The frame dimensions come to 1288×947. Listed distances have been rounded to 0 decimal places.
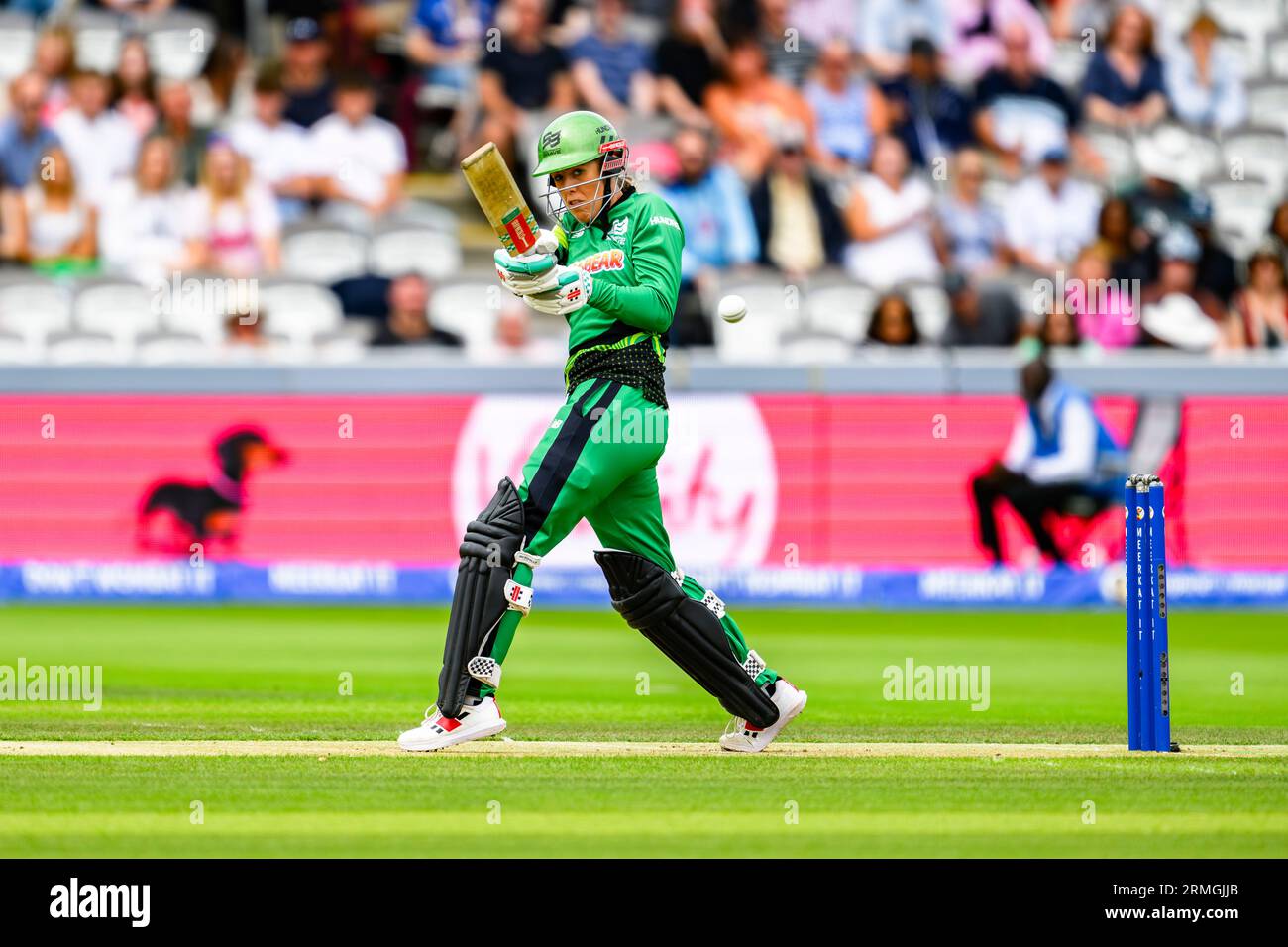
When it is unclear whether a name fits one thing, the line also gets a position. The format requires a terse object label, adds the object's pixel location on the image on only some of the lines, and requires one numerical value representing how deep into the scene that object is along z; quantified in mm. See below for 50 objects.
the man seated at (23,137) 20578
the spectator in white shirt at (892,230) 20922
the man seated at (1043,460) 17234
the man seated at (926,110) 21875
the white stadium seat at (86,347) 18641
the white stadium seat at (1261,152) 22375
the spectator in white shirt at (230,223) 20016
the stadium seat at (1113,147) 22438
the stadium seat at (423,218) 20453
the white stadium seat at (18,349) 18781
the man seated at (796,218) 20641
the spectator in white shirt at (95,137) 20719
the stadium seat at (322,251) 20125
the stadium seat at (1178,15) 23516
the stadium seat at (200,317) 19031
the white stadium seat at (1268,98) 23359
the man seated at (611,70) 21641
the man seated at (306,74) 21078
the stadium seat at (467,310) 19562
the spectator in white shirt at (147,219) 20062
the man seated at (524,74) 21047
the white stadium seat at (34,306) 19219
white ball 8445
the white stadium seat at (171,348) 18391
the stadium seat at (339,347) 18594
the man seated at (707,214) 19922
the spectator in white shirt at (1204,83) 23156
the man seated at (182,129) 20609
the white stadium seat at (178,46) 22203
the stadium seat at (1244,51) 23688
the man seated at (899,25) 22766
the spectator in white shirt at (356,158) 20859
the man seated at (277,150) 20781
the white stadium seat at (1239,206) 21656
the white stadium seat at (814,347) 18891
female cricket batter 8523
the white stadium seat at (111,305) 19172
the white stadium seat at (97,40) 22125
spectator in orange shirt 21703
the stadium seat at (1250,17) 24078
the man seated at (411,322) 18469
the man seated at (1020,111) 22219
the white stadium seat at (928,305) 19734
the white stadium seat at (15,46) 22016
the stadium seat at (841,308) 19781
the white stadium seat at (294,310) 19266
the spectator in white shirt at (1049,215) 21016
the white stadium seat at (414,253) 20219
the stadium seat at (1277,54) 23859
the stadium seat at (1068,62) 23594
